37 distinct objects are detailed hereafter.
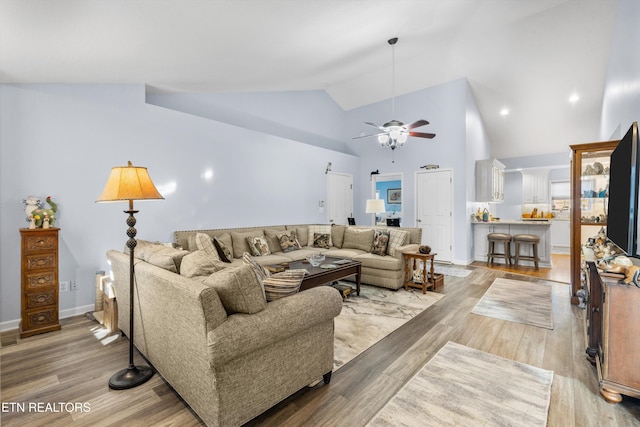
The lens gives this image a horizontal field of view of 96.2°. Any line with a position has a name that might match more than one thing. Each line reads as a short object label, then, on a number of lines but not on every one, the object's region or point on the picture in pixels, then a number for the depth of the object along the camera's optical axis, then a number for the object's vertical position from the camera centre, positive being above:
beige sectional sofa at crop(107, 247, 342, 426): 1.48 -0.74
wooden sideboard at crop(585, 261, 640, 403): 1.82 -0.85
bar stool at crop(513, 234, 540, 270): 5.95 -0.71
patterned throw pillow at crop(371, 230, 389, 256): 4.69 -0.55
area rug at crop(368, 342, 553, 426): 1.72 -1.26
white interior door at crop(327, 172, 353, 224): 7.20 +0.32
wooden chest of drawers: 2.86 -0.73
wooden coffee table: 3.36 -0.79
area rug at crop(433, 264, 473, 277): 5.48 -1.23
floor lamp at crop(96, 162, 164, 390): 2.05 +0.11
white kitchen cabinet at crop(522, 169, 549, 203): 9.02 +0.75
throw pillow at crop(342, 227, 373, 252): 5.16 -0.53
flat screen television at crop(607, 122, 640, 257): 2.01 +0.11
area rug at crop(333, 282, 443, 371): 2.66 -1.25
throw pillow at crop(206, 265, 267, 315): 1.58 -0.44
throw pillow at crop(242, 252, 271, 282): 1.90 -0.40
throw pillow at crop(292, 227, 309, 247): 5.64 -0.50
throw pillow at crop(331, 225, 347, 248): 5.55 -0.50
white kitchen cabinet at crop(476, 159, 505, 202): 6.92 +0.72
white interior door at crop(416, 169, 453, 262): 6.65 +0.01
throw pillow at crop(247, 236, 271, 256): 4.67 -0.59
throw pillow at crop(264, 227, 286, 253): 5.09 -0.54
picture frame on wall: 9.95 +0.47
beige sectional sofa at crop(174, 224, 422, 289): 4.35 -0.61
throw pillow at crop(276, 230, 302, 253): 5.09 -0.58
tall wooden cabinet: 3.56 +0.19
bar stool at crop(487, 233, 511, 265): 6.29 -0.81
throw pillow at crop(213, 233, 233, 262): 4.12 -0.58
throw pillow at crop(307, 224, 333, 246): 5.69 -0.41
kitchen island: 6.21 -0.53
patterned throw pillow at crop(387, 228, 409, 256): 4.61 -0.49
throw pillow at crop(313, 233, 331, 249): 5.49 -0.59
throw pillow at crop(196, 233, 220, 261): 3.99 -0.48
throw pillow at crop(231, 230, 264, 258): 4.61 -0.54
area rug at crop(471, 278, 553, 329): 3.36 -1.26
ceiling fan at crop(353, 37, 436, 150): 4.61 +1.28
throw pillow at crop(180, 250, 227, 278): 1.88 -0.38
